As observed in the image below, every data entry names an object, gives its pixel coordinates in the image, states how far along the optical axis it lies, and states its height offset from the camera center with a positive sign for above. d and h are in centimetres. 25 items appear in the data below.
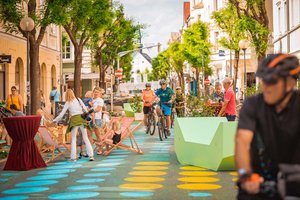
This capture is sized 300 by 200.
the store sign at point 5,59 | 2777 +163
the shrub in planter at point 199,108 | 1705 -31
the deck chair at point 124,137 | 1608 -100
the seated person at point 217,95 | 1797 +1
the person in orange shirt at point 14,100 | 2341 -9
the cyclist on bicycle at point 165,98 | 2128 -6
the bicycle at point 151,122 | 2240 -90
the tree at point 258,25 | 3065 +334
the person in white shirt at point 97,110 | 1652 -34
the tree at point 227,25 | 4297 +461
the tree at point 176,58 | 9312 +539
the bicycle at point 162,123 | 2067 -84
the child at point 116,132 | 1619 -86
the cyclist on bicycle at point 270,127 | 377 -18
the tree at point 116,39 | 5800 +532
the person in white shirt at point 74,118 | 1453 -46
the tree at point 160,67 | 13808 +663
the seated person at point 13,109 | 2020 -36
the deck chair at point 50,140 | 1441 -96
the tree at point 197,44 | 7275 +582
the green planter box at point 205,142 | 1189 -90
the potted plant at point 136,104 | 3631 -41
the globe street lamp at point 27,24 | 1995 +221
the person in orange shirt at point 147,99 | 2281 -9
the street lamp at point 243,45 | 3442 +265
